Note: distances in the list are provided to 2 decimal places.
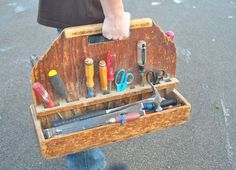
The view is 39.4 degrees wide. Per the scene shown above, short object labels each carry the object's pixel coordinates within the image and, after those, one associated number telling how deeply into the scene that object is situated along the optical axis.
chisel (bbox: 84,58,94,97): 1.19
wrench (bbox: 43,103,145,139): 1.20
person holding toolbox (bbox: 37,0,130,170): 1.30
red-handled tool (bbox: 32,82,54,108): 1.15
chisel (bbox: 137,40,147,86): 1.24
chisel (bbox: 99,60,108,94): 1.22
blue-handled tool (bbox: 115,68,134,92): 1.30
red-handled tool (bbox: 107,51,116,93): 1.23
